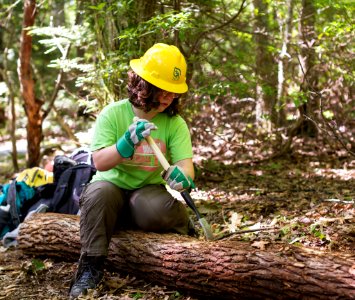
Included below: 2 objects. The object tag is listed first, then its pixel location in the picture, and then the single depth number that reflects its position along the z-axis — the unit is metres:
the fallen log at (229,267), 2.28
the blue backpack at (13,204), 4.32
